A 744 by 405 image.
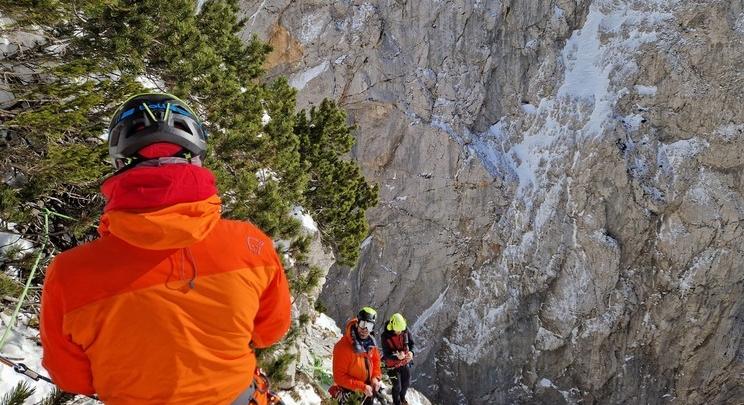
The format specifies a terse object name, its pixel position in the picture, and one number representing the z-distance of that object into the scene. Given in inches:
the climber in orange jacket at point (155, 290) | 66.0
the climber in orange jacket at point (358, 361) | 263.3
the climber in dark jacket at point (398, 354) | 337.7
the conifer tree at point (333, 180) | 419.5
